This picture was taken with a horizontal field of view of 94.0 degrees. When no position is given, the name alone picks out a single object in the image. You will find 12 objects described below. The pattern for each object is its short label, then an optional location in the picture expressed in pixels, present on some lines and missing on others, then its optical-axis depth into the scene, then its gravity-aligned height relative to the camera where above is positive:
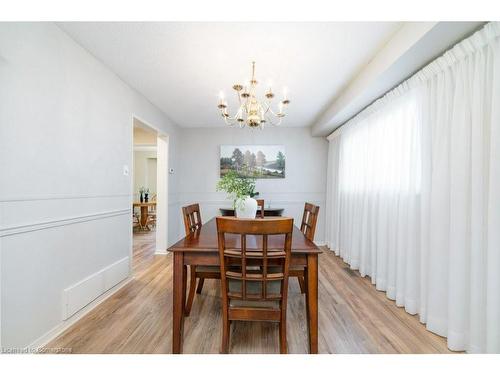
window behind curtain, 2.15 +0.44
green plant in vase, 2.10 -0.02
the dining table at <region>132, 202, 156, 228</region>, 6.08 -0.82
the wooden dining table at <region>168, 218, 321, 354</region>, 1.47 -0.55
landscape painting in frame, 4.66 +0.54
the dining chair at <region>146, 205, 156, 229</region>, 6.76 -0.96
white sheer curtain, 1.43 -0.03
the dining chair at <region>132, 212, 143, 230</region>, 6.28 -1.01
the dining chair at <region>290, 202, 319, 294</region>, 1.85 -0.36
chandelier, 1.93 +0.72
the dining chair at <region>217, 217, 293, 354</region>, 1.24 -0.51
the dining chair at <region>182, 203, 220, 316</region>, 1.86 -0.67
